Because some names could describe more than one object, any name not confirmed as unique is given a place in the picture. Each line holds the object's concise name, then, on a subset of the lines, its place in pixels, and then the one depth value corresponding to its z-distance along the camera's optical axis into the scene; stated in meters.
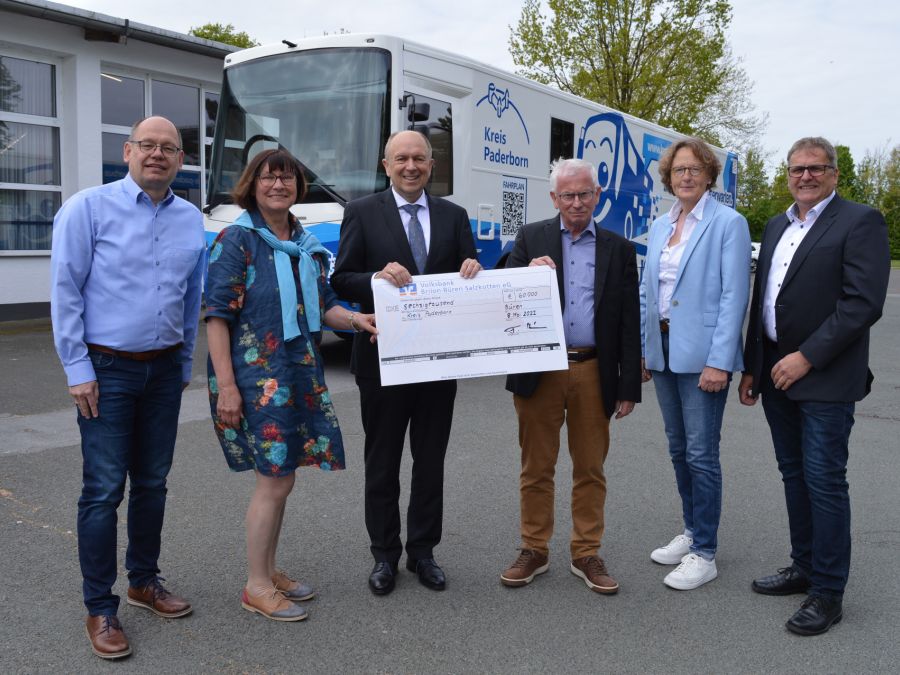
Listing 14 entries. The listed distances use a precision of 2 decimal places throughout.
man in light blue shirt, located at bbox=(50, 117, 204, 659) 3.08
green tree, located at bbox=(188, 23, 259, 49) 40.78
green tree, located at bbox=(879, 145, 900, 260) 58.88
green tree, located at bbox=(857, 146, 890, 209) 62.50
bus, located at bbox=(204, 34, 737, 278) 8.57
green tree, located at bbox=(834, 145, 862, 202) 61.03
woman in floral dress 3.27
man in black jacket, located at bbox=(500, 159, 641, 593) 3.76
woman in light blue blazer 3.77
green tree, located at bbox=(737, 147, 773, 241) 51.00
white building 12.60
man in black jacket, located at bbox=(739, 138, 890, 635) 3.42
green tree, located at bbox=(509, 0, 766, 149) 25.34
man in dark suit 3.69
